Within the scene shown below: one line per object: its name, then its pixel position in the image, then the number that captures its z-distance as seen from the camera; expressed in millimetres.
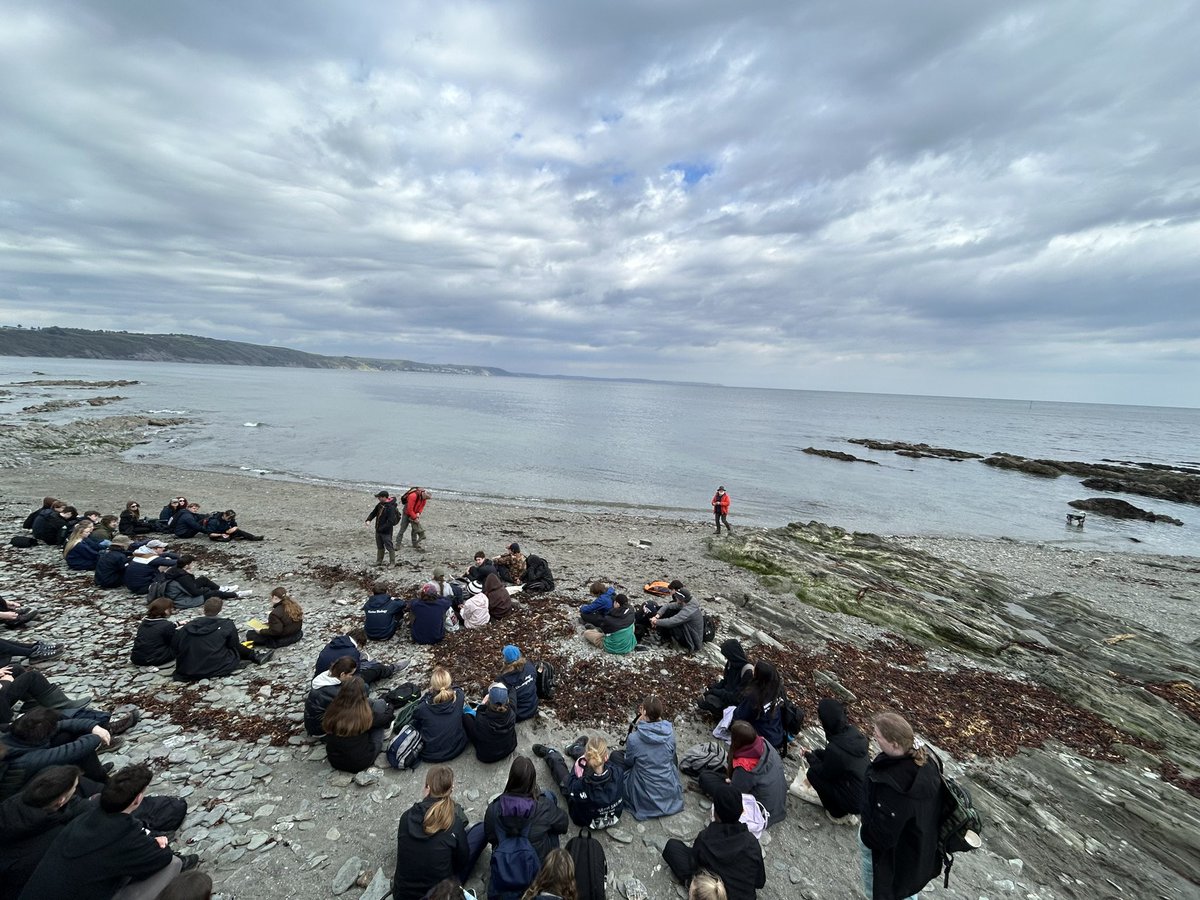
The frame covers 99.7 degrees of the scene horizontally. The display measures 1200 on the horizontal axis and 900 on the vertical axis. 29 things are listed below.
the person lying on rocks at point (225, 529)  18281
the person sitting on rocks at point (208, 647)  9055
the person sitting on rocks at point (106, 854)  4434
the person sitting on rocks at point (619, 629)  11055
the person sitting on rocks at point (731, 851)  5375
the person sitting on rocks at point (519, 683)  8383
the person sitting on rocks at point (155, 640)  9281
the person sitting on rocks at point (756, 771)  6391
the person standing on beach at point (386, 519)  16530
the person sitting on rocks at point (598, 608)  11632
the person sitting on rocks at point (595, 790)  6359
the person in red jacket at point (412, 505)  18281
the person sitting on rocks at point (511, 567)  15156
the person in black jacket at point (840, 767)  6402
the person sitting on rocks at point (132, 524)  17781
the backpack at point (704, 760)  7504
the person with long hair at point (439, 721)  7402
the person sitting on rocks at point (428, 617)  11125
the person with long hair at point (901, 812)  4480
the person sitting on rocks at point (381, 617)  11141
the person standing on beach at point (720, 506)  25953
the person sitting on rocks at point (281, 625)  10469
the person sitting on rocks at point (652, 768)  6797
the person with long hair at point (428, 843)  5156
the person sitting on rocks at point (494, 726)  7332
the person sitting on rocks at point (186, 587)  12172
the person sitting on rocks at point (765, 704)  7621
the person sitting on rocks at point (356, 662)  8625
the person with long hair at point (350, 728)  6984
